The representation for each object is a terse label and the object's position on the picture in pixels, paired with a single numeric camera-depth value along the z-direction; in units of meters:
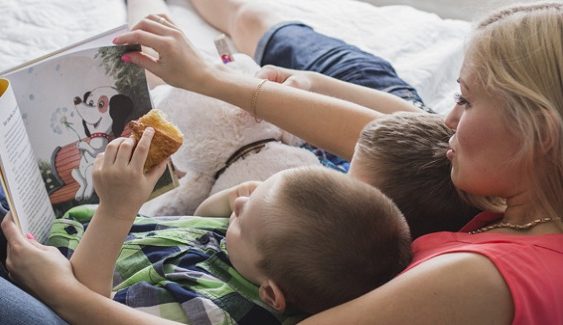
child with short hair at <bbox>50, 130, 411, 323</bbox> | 0.86
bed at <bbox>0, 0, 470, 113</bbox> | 1.66
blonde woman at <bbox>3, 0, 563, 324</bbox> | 0.78
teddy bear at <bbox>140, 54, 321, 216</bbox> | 1.31
